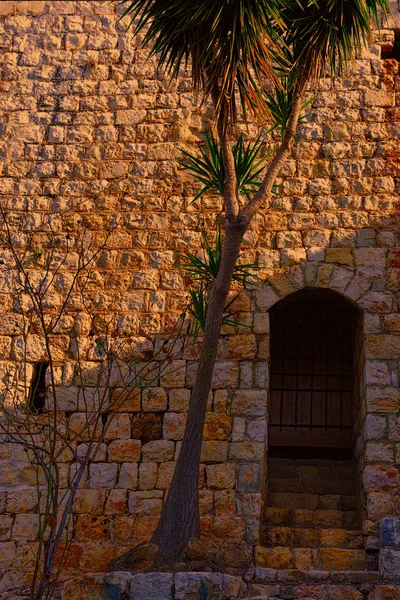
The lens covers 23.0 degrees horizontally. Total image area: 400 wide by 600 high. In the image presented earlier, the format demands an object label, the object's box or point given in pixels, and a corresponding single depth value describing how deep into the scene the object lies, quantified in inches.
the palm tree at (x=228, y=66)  281.0
